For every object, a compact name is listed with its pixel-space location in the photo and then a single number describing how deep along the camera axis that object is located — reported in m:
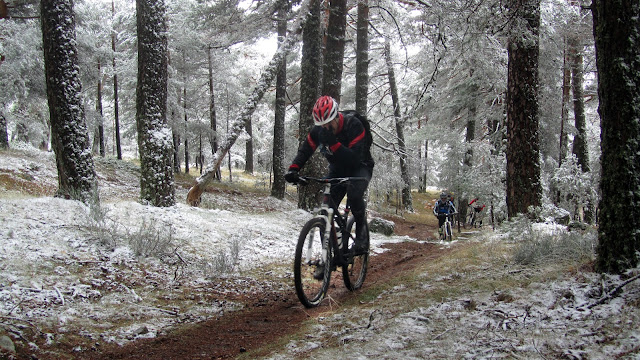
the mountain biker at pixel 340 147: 4.79
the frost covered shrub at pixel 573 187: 13.59
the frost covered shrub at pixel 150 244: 5.55
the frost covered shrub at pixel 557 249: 4.29
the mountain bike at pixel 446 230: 13.23
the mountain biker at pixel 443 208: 13.49
